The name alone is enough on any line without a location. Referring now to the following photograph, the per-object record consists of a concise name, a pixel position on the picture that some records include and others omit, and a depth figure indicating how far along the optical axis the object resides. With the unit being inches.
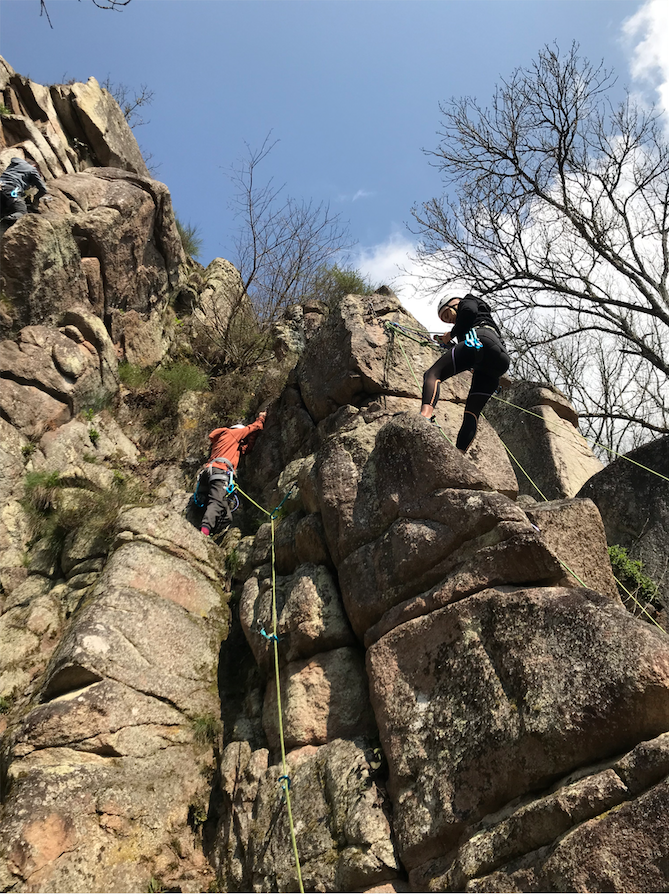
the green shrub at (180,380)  437.7
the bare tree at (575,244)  513.0
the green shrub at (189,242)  656.4
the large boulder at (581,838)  125.6
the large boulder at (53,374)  344.2
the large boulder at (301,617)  224.8
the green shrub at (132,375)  438.0
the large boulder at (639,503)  269.3
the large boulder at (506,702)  147.9
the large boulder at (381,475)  224.5
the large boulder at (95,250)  390.9
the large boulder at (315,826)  165.9
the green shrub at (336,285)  607.2
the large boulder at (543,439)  349.7
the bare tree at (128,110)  762.2
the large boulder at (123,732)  178.4
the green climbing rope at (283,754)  164.5
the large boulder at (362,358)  323.0
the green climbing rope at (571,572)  187.3
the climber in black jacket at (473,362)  265.7
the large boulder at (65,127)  492.1
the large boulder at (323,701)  204.4
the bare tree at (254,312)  506.0
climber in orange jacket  321.7
